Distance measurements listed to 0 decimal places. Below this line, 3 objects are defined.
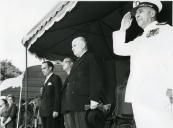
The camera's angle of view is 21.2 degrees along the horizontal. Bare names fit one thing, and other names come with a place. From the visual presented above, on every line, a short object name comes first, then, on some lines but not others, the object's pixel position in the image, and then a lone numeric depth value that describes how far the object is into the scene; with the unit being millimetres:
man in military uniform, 4152
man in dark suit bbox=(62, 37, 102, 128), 5094
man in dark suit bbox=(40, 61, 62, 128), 6191
